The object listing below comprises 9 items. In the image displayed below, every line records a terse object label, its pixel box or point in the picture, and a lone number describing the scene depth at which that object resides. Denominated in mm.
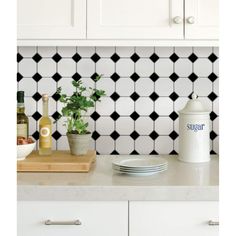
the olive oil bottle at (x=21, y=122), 2130
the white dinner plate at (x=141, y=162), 1949
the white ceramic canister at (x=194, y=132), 2079
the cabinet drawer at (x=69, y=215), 1688
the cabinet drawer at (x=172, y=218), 1688
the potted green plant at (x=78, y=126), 2057
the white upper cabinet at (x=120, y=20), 2035
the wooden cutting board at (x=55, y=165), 1911
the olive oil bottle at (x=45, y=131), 2102
